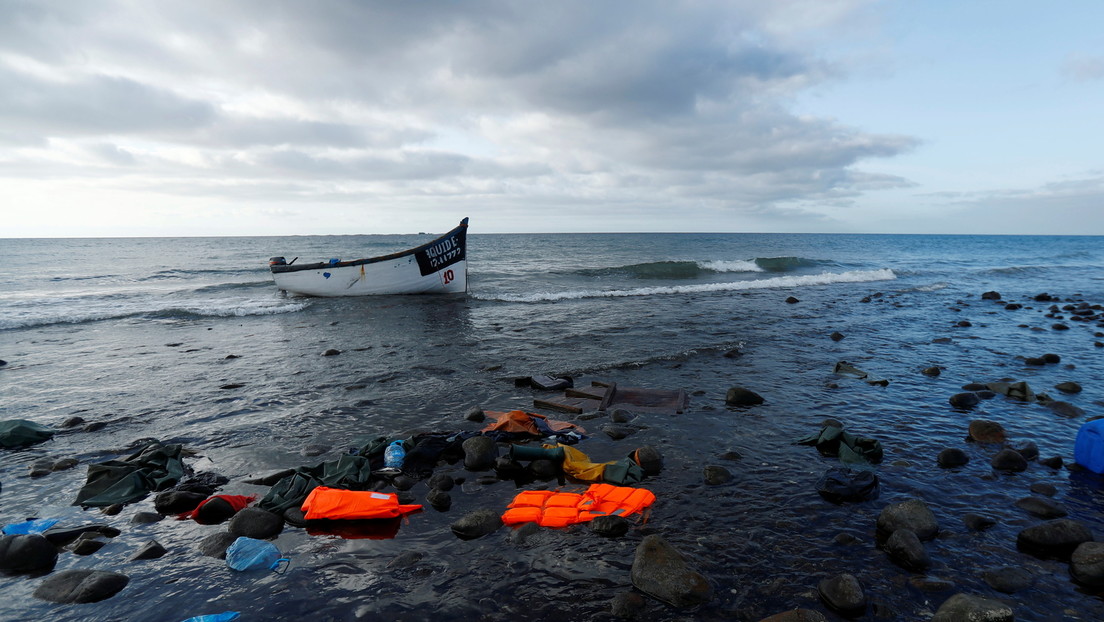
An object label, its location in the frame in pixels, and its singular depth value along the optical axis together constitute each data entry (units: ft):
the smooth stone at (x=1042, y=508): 18.06
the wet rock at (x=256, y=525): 17.69
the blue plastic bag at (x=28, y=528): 17.85
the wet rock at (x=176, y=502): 19.45
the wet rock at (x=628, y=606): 13.64
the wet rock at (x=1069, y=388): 32.48
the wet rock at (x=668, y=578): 14.11
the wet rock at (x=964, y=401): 29.76
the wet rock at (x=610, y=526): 17.29
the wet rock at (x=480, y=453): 22.66
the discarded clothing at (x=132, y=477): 20.33
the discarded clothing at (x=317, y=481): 19.19
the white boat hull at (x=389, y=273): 77.41
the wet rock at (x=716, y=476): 20.92
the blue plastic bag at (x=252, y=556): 15.94
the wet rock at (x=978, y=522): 17.37
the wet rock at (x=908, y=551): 15.30
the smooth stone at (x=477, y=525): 17.63
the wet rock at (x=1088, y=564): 14.30
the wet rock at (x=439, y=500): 19.38
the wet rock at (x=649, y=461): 22.15
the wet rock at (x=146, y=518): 18.83
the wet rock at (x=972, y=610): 12.37
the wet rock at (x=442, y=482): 20.68
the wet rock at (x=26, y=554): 15.98
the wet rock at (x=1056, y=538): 15.80
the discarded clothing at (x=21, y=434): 25.99
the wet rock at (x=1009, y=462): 21.74
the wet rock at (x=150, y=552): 16.67
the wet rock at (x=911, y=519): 16.92
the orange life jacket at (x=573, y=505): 18.15
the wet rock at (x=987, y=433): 24.81
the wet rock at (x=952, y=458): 22.20
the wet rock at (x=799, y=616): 12.64
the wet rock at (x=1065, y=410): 28.32
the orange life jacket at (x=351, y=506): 18.22
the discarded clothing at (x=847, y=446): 22.67
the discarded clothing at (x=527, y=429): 25.64
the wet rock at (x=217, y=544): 16.79
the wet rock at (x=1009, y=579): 14.32
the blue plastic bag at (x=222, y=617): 13.37
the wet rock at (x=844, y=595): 13.50
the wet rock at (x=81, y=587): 14.76
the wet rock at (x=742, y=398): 30.66
